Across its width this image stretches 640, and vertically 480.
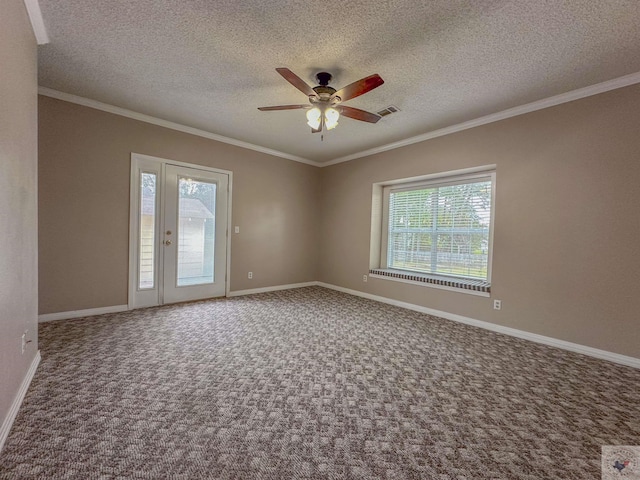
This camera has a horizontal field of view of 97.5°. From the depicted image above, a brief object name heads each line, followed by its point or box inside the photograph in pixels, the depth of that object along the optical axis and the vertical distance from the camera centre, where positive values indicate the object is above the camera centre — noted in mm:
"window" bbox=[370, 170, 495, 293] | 3811 +112
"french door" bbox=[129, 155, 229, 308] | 3885 -57
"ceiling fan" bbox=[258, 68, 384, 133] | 2413 +1208
